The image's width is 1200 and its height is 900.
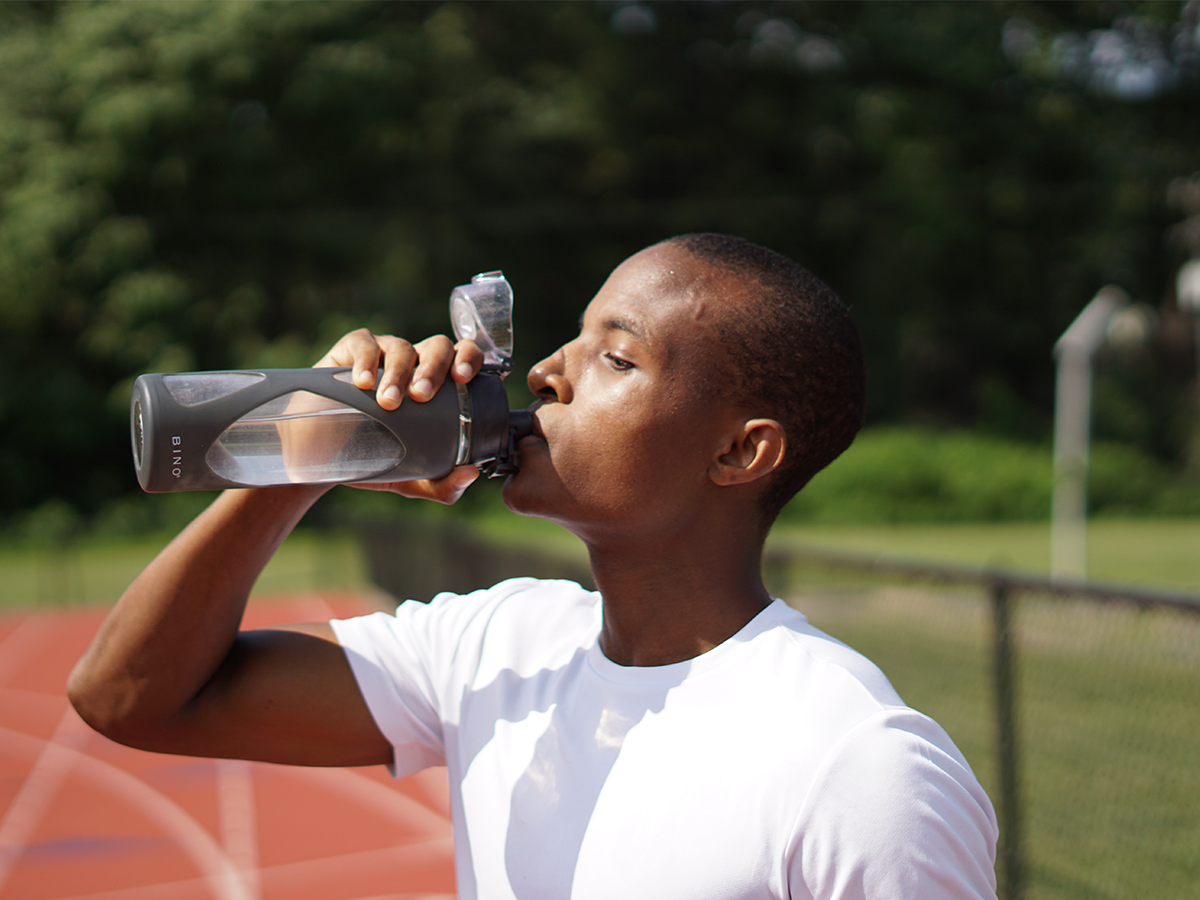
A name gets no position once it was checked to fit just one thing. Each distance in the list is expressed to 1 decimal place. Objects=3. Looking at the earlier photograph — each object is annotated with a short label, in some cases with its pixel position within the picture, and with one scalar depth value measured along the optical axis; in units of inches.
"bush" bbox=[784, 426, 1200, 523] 888.3
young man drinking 55.6
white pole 522.6
